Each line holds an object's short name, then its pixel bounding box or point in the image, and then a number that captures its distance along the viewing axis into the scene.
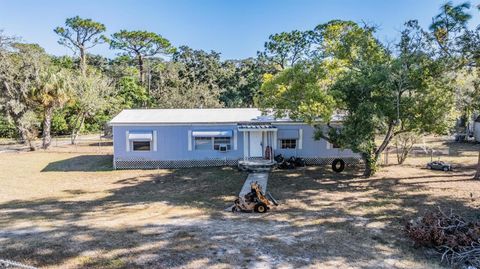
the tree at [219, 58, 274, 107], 47.06
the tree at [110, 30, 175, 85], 43.78
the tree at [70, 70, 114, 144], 30.91
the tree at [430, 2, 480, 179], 12.76
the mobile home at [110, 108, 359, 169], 20.47
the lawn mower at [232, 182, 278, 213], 11.97
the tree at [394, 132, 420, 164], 19.80
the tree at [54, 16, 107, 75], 42.03
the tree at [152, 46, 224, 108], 40.97
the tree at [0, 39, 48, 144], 26.83
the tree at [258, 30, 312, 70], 42.53
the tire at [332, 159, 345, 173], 19.14
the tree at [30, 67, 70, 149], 26.72
